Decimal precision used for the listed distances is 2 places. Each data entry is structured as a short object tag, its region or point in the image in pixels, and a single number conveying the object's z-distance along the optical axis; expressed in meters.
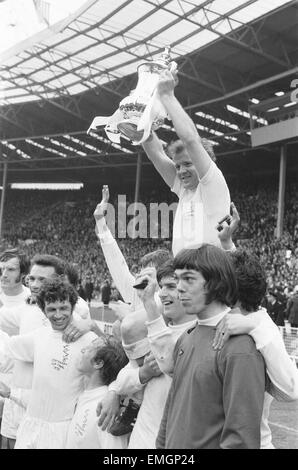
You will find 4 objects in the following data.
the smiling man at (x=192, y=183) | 2.59
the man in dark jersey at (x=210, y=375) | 1.90
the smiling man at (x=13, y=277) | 4.22
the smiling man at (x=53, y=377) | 3.05
